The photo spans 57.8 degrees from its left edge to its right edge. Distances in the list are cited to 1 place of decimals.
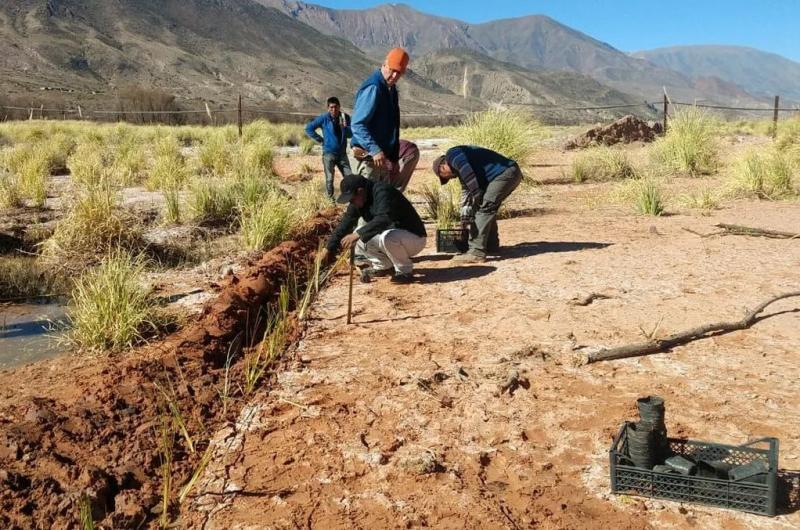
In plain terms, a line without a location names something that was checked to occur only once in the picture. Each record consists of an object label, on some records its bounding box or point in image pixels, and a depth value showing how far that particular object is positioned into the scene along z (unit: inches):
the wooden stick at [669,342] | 158.4
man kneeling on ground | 206.8
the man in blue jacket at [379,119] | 222.4
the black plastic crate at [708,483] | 101.7
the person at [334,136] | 347.9
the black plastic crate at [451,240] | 260.4
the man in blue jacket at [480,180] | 237.9
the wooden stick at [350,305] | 183.6
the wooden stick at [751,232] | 271.9
